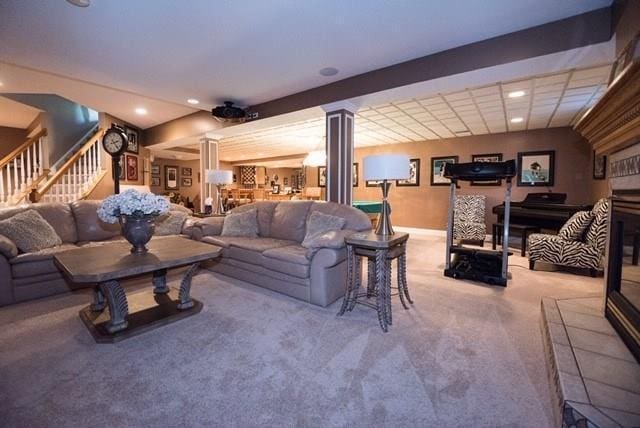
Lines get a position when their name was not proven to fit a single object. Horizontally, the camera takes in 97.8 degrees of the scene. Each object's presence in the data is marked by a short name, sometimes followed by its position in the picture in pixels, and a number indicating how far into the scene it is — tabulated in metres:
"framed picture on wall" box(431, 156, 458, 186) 6.84
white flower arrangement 2.29
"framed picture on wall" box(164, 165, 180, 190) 10.80
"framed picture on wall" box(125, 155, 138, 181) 6.18
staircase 4.40
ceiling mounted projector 4.21
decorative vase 2.37
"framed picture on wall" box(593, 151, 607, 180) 4.69
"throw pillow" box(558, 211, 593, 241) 3.64
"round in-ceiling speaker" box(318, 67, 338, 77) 3.20
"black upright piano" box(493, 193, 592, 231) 4.57
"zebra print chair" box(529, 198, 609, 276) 3.42
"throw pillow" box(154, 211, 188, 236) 3.94
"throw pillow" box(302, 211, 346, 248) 3.02
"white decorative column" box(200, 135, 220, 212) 5.50
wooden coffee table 1.95
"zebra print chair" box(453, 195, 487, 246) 5.47
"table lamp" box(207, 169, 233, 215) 4.48
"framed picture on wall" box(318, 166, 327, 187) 9.26
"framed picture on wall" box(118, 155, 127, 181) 5.92
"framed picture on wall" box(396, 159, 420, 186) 7.24
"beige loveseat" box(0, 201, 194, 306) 2.57
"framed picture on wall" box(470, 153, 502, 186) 6.16
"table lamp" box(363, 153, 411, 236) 2.35
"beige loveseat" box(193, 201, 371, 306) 2.61
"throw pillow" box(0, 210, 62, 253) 2.75
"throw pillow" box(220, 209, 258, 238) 3.74
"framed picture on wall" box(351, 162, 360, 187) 8.22
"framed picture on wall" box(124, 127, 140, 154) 6.15
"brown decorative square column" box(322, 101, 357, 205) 3.72
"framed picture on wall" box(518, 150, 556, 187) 5.67
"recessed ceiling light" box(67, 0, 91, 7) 2.02
